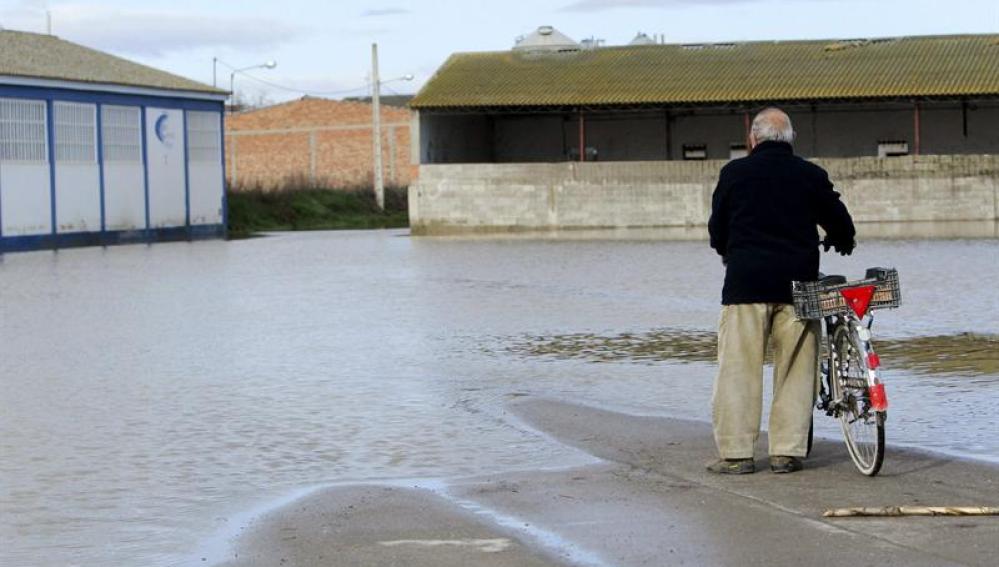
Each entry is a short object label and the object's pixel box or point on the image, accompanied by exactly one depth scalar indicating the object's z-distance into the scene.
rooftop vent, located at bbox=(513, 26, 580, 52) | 75.81
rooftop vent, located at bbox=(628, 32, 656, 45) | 80.38
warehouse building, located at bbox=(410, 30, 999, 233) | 56.09
